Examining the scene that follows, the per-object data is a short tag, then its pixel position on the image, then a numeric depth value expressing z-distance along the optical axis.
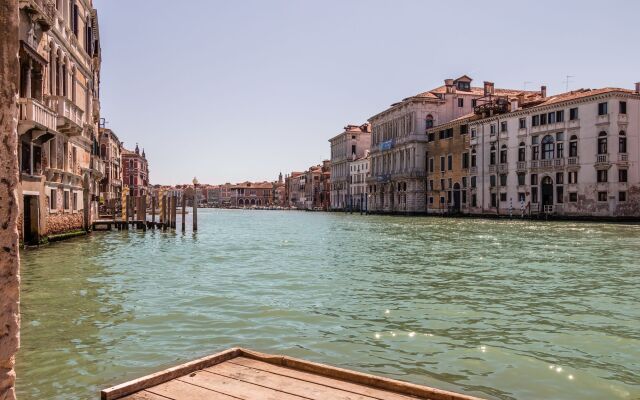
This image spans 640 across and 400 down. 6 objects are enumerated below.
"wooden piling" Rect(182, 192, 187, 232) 28.57
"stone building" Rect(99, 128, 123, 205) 59.66
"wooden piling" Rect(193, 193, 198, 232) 28.15
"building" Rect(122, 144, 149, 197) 98.69
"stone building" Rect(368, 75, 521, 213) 63.16
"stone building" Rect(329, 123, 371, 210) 93.81
